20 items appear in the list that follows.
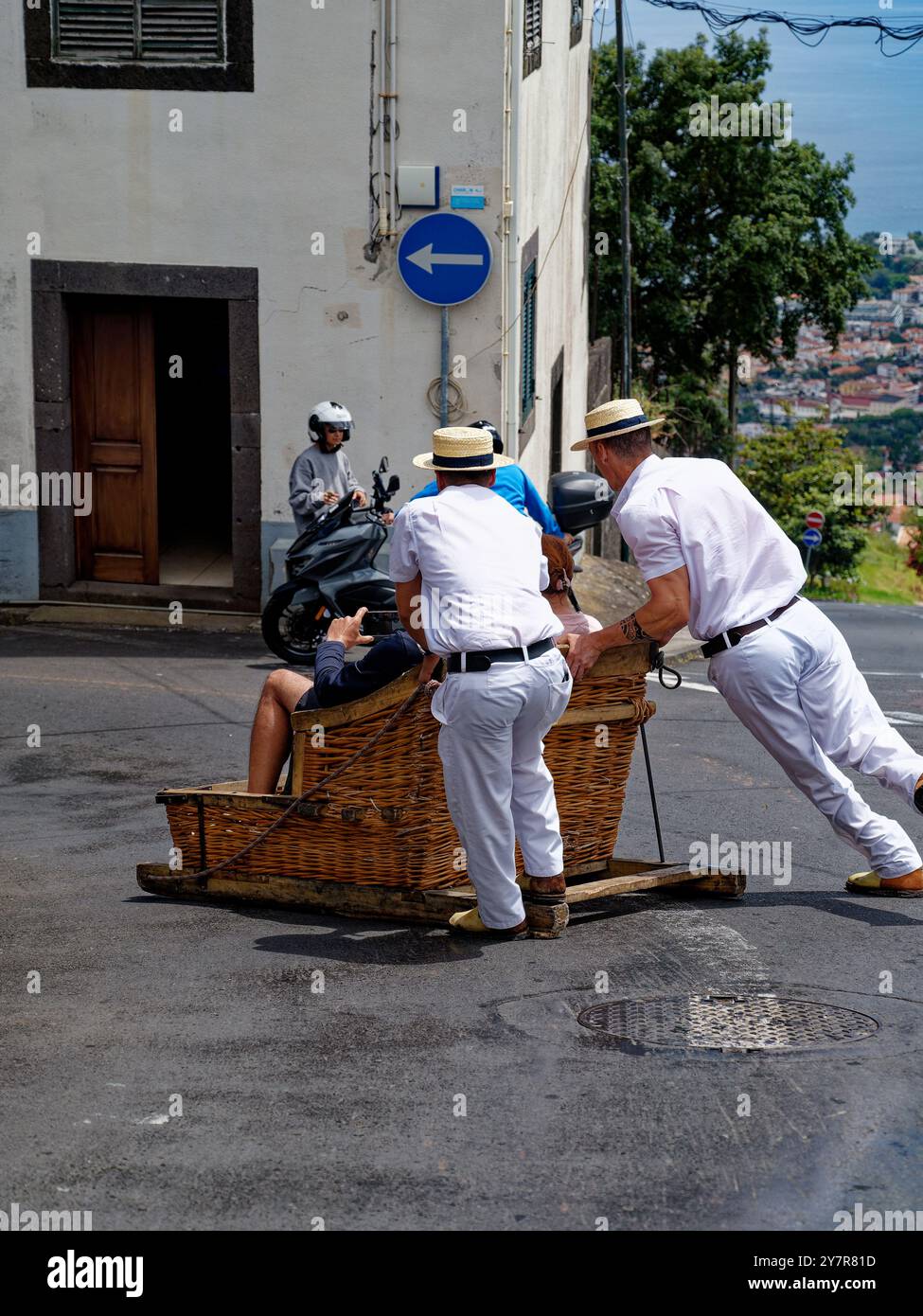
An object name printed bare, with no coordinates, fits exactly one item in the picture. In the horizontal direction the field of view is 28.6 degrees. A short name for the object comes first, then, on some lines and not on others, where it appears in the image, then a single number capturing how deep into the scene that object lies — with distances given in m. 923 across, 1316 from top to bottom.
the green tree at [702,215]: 35.28
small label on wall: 13.48
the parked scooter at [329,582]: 11.97
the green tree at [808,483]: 52.81
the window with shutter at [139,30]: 13.58
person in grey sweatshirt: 12.39
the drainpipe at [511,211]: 13.45
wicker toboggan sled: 6.21
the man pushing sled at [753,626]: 6.26
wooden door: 14.45
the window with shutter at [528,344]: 15.80
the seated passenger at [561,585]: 6.55
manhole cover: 5.10
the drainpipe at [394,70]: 13.26
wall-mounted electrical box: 13.40
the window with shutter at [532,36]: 15.30
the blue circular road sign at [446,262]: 13.43
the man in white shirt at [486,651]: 5.82
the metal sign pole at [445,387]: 13.64
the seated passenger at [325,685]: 6.23
